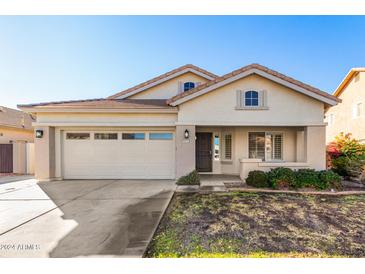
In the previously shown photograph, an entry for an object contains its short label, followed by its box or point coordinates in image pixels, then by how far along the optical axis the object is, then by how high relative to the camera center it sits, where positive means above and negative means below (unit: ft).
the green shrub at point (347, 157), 28.45 -3.56
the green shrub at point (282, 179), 23.76 -5.88
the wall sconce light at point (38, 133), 28.43 +0.38
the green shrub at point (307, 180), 23.65 -6.03
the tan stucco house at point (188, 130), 27.04 +0.93
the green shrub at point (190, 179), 25.90 -6.59
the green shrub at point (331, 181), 23.62 -6.11
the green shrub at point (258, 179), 24.32 -6.06
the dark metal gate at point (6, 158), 35.65 -4.68
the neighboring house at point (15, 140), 35.65 -1.29
